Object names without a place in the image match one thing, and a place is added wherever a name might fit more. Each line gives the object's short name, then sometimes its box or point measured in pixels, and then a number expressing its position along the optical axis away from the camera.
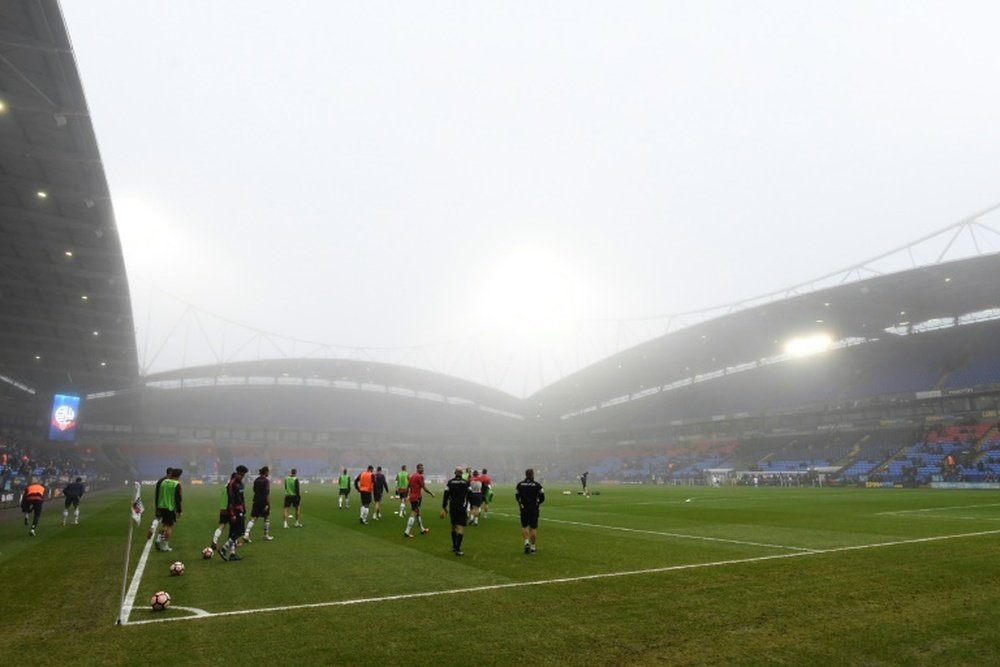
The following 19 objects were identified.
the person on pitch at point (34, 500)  19.19
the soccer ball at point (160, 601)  8.36
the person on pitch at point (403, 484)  20.77
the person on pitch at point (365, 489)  20.25
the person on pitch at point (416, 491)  16.91
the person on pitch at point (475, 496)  18.23
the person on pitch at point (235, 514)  12.97
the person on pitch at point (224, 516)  13.88
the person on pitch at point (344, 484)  25.58
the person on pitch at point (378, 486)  21.58
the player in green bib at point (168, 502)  14.16
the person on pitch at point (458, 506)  13.09
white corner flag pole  7.71
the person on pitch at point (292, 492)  19.00
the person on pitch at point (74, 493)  21.26
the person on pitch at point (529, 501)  13.02
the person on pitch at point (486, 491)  23.06
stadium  6.98
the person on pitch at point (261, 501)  15.67
